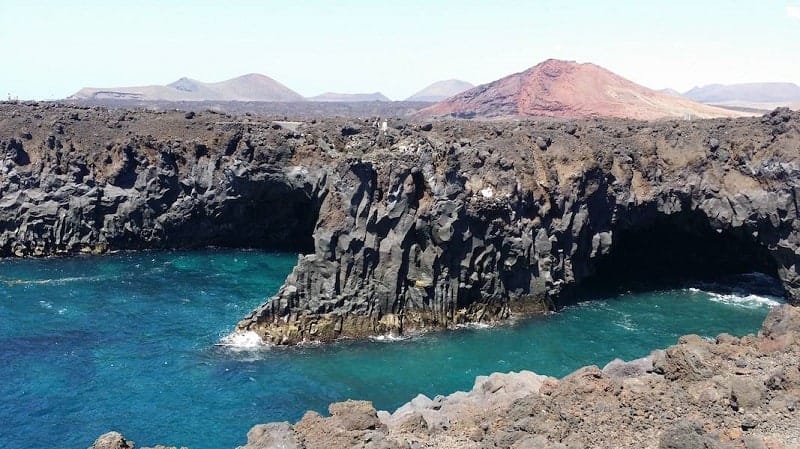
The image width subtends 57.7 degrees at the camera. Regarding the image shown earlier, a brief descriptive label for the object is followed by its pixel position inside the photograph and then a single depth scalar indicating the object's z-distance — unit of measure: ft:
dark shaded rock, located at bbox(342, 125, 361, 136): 208.74
